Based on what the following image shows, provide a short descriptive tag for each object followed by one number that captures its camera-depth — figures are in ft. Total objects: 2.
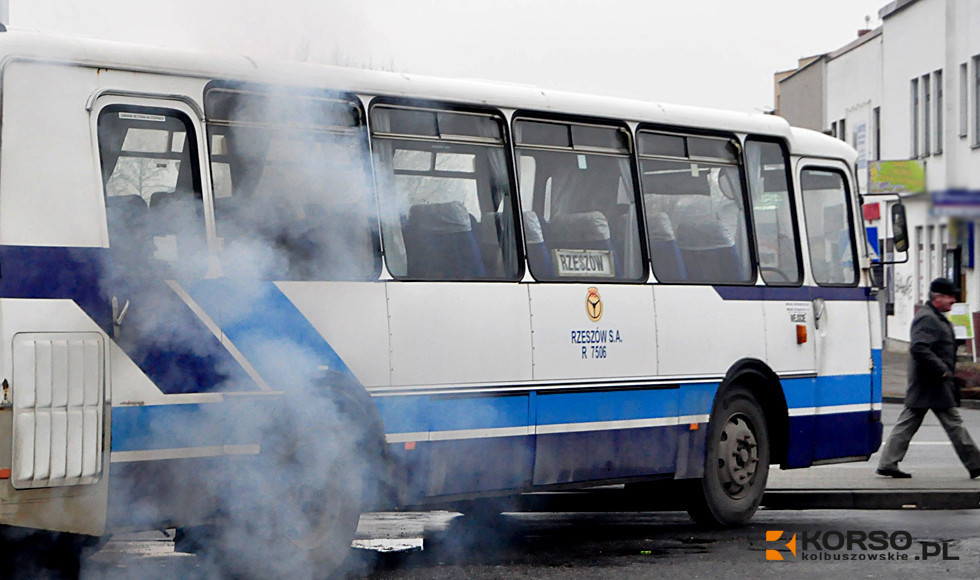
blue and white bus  44.01
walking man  80.48
